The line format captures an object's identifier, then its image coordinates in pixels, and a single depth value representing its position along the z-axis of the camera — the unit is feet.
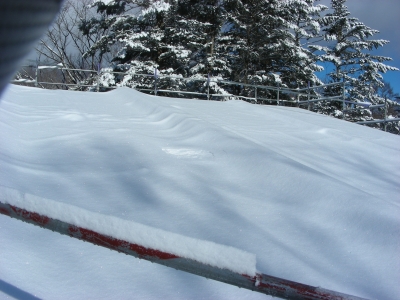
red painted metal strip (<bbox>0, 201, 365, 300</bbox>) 3.00
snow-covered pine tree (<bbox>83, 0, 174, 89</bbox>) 47.50
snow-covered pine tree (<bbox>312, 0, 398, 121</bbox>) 66.65
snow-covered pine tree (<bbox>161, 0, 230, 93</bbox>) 49.96
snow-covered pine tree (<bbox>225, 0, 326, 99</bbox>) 55.26
